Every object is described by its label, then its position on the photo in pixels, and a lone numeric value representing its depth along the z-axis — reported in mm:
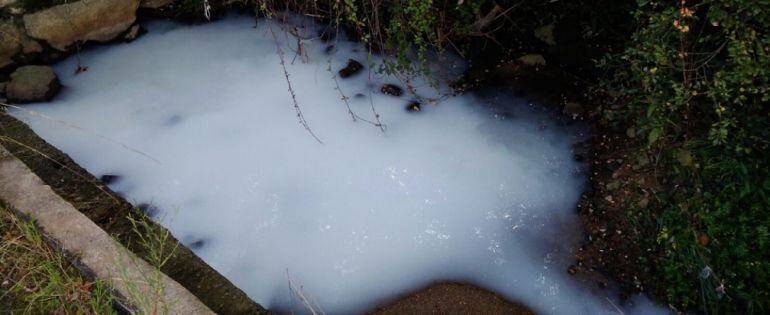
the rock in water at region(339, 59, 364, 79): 3857
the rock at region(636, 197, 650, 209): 2889
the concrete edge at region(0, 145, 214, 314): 2150
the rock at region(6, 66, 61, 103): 3574
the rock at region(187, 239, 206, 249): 2943
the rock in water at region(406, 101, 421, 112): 3643
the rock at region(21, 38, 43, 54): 3719
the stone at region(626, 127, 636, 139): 3191
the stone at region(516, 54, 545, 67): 3750
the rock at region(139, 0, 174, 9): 4120
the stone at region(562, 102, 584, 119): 3469
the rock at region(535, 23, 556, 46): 3764
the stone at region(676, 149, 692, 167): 2779
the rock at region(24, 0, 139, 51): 3709
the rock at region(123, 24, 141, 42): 4117
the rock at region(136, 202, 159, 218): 3043
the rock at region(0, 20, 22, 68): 3611
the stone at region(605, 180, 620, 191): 3062
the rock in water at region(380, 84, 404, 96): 3725
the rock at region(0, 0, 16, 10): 3533
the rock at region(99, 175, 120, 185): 3203
